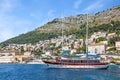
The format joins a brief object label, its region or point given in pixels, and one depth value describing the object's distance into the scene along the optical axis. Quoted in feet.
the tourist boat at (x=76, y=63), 112.33
